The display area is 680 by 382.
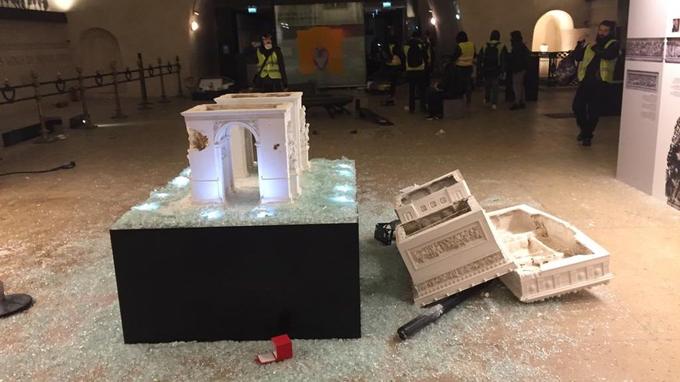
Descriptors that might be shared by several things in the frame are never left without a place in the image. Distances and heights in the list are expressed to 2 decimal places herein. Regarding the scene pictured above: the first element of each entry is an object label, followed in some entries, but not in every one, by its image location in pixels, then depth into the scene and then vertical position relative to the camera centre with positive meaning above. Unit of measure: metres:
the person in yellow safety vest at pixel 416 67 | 10.12 -0.26
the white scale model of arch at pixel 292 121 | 3.14 -0.37
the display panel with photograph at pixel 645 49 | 4.68 -0.05
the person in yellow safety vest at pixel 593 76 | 6.29 -0.34
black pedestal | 2.64 -1.02
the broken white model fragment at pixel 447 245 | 2.92 -0.99
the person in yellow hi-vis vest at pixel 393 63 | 12.32 -0.22
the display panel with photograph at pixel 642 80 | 4.80 -0.31
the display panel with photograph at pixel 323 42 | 16.66 +0.38
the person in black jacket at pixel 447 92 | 9.91 -0.70
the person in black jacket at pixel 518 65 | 10.53 -0.32
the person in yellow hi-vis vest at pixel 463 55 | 9.99 -0.08
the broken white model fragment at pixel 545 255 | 2.99 -1.14
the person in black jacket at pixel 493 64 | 10.66 -0.28
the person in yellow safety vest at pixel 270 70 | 8.80 -0.19
